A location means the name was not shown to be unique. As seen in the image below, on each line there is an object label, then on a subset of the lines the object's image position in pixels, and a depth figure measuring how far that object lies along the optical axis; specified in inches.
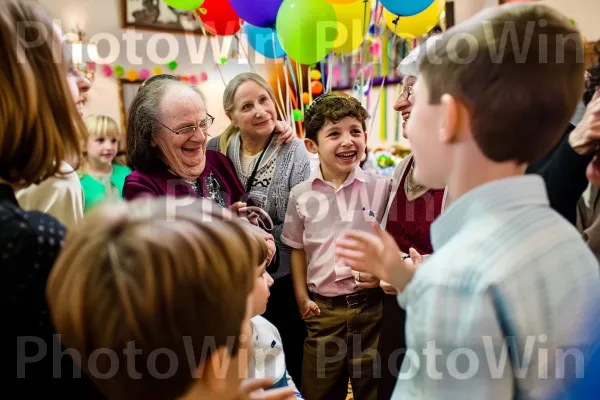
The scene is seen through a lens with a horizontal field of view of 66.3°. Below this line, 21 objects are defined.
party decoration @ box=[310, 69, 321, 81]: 140.4
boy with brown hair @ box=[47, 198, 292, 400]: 21.6
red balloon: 88.2
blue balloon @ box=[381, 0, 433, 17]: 75.1
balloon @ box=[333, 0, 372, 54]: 80.9
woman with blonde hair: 69.2
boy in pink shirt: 65.3
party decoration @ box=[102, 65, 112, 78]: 195.0
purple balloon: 77.6
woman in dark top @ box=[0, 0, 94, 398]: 23.8
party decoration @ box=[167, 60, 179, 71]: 204.1
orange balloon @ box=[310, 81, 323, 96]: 129.3
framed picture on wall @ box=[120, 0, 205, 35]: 194.9
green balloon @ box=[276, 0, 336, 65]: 74.2
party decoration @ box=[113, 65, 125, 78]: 196.1
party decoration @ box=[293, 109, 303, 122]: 104.5
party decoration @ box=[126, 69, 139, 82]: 198.9
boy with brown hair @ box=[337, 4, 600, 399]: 24.3
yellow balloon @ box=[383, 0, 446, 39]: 89.4
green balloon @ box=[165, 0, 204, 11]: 86.7
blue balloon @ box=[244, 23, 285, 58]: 97.9
